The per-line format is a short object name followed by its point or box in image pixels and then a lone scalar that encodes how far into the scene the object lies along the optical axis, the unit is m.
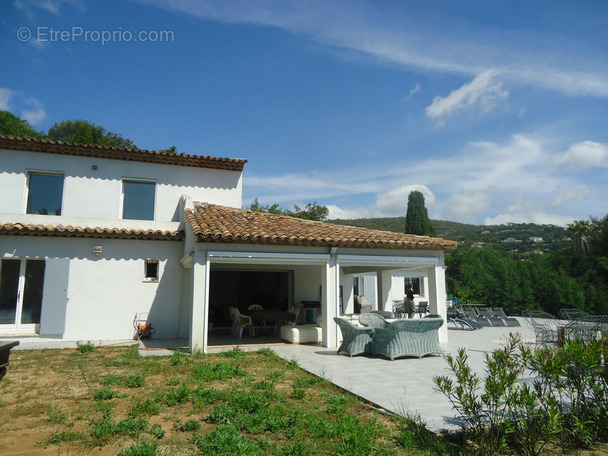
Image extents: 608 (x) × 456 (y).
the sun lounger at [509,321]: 18.27
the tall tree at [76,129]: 34.22
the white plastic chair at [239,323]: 13.72
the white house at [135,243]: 11.30
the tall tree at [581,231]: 34.88
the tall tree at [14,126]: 27.26
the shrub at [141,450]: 3.86
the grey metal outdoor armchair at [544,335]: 11.17
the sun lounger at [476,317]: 17.56
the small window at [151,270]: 13.66
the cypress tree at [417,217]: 45.09
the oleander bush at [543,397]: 3.76
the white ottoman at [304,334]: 12.31
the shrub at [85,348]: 10.69
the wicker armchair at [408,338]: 9.47
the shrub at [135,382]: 6.83
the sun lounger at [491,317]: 18.05
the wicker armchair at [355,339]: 9.92
